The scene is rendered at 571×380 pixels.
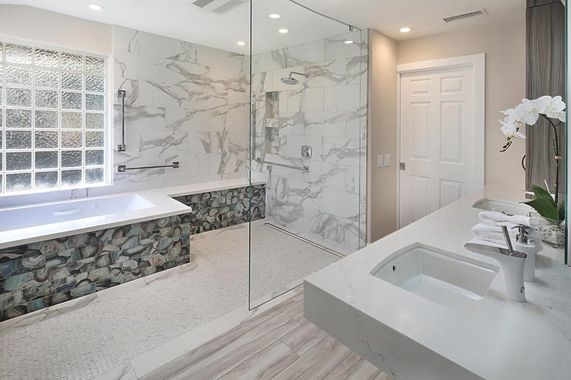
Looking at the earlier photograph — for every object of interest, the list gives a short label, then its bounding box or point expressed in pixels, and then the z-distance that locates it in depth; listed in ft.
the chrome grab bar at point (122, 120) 12.53
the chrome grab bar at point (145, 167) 12.78
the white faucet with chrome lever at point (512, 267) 3.01
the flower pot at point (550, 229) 4.32
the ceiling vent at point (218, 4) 9.39
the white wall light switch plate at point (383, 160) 11.97
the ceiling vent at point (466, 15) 9.30
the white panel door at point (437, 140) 10.84
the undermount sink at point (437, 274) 3.99
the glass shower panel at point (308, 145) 11.03
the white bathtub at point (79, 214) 8.17
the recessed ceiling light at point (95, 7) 10.21
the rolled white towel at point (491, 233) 4.44
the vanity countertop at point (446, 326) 2.29
